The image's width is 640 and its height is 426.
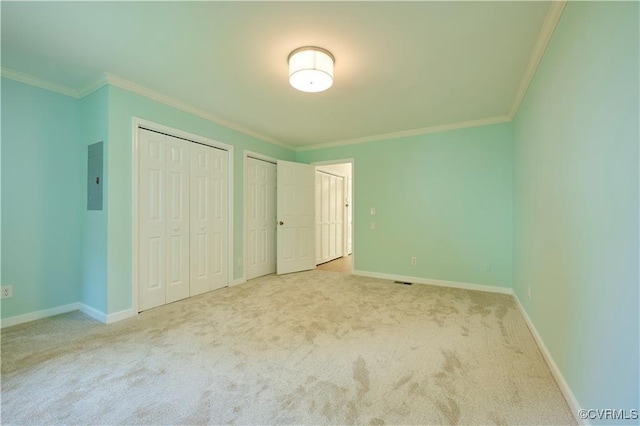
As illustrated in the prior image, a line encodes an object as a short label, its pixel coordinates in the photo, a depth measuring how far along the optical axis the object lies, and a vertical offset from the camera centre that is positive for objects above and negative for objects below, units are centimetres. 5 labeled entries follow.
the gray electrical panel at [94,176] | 273 +39
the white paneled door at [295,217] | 470 -6
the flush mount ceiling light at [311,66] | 209 +116
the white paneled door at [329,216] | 577 -6
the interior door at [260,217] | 434 -6
